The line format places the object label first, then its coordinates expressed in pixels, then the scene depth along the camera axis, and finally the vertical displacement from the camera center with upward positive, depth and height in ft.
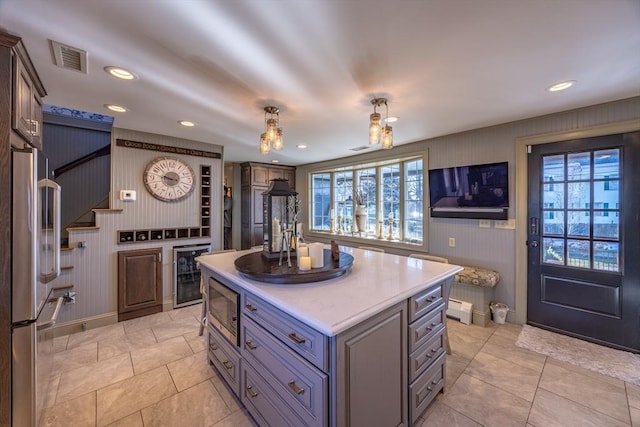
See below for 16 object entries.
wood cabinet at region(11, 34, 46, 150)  4.74 +2.40
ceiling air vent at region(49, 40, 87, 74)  4.92 +3.19
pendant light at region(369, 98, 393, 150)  6.60 +2.07
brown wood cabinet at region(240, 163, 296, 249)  17.28 +0.87
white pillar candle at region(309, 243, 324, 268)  5.71 -1.03
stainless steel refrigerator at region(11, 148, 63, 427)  4.54 -1.40
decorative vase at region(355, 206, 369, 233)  14.88 -0.38
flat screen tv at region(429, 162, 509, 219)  9.89 +0.84
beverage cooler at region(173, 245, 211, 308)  11.71 -3.04
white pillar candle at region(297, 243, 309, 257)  5.80 -0.90
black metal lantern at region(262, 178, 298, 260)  6.36 -0.19
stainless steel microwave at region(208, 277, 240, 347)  5.65 -2.40
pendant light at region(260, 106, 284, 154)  7.21 +2.17
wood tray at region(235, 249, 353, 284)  5.07 -1.26
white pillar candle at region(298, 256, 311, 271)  5.57 -1.15
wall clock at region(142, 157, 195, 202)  11.05 +1.49
